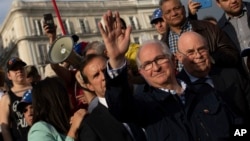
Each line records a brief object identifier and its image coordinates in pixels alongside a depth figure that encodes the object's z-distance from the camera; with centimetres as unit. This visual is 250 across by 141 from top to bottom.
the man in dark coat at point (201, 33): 284
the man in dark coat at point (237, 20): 345
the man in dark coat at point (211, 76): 257
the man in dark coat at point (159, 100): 203
